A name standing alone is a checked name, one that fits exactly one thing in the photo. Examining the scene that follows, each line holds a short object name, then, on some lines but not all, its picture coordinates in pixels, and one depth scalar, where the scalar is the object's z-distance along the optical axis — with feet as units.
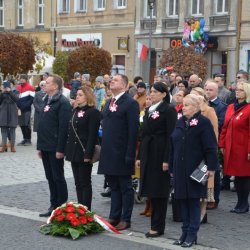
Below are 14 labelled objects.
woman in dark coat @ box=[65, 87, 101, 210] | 31.40
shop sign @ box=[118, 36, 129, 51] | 124.57
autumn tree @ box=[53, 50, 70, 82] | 102.81
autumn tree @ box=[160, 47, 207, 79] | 85.41
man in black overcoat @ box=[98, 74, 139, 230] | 29.93
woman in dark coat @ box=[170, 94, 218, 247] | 27.25
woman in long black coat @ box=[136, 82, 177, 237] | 28.81
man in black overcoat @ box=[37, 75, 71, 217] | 32.71
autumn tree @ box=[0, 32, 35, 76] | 90.74
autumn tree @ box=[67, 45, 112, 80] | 98.32
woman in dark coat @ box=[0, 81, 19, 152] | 59.52
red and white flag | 117.50
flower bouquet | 29.35
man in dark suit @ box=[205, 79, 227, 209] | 35.63
